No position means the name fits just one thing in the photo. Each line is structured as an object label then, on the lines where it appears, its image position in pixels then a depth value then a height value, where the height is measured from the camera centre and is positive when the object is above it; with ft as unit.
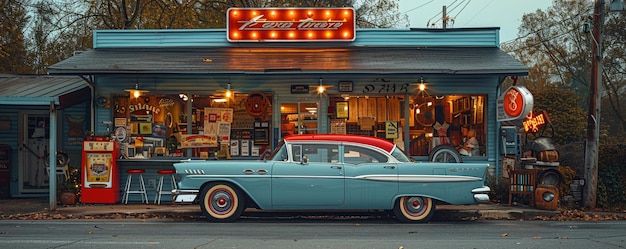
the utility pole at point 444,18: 106.81 +20.39
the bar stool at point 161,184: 45.63 -3.72
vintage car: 36.40 -2.83
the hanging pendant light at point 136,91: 47.06 +3.41
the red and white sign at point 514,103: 42.24 +2.24
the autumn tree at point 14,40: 69.07 +12.39
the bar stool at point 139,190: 46.23 -3.99
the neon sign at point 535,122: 47.35 +1.05
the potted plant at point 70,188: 45.09 -3.91
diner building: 47.85 +2.40
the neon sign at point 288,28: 50.83 +8.92
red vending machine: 44.86 -2.68
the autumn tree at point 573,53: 118.00 +17.98
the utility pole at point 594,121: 44.57 +1.01
